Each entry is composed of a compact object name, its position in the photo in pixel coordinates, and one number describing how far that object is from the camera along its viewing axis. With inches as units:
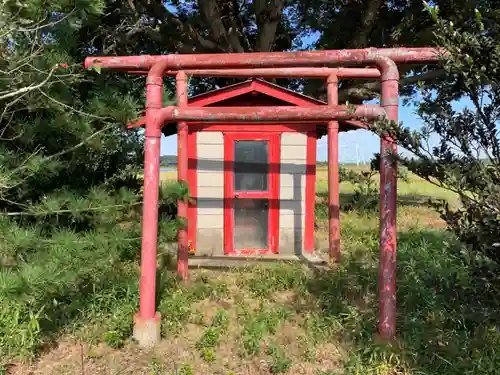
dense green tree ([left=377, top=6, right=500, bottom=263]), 75.5
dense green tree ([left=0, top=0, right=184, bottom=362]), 106.7
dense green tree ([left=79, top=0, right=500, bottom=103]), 334.3
